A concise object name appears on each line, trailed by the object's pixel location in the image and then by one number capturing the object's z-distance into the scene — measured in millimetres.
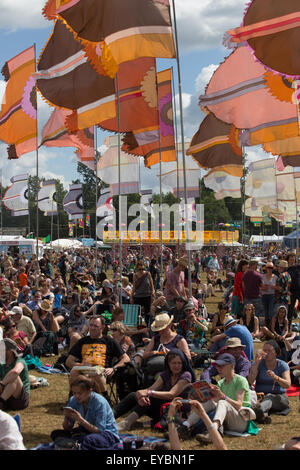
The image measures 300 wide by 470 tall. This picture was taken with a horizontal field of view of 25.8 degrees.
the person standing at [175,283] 12492
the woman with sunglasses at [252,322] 11539
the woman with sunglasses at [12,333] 9076
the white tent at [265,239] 65650
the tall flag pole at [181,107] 11289
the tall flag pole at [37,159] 16208
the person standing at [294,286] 12797
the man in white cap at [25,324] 10891
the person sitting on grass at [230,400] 6492
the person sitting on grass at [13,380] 7594
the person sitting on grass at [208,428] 5508
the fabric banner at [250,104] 11883
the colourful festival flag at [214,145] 16109
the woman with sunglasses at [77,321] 11336
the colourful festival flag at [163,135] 17219
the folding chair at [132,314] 12688
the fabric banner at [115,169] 18984
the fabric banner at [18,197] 21766
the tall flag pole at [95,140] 18059
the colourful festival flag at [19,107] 16109
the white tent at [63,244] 54041
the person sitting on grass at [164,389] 6980
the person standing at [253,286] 12734
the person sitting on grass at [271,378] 7758
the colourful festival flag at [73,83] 12336
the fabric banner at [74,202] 25031
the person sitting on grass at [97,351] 7910
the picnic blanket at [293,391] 8719
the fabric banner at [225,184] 20609
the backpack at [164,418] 6945
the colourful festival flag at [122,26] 10609
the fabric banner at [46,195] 31203
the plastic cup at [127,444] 5646
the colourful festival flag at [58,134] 15029
